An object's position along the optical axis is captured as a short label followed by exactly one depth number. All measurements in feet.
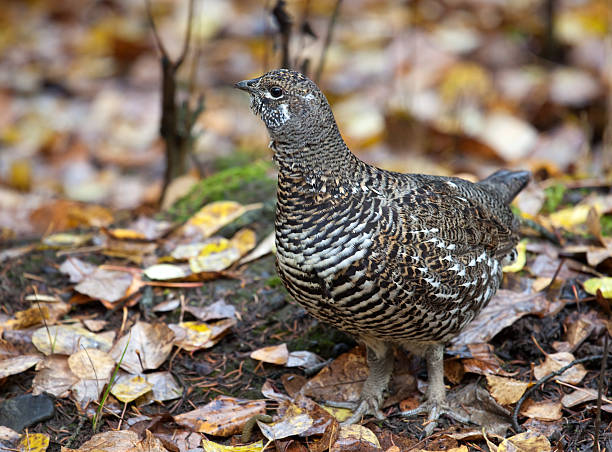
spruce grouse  20.72
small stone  22.68
